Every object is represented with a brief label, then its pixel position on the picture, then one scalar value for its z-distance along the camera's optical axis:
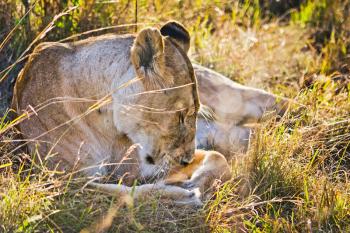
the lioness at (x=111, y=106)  7.86
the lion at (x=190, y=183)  7.85
